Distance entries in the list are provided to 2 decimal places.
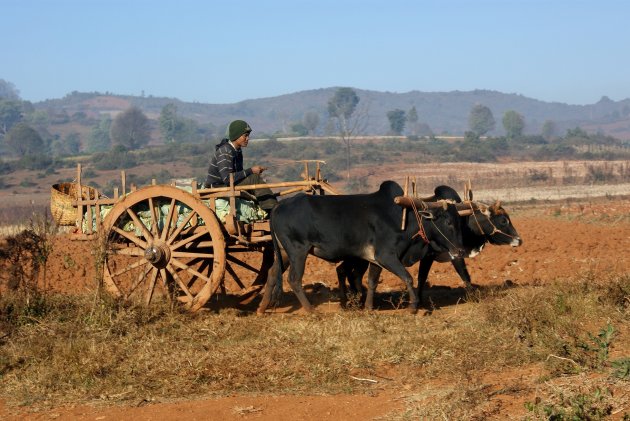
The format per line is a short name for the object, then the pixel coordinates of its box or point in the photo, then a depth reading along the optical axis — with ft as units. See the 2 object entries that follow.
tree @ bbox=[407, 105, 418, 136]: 436.35
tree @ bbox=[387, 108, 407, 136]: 362.94
